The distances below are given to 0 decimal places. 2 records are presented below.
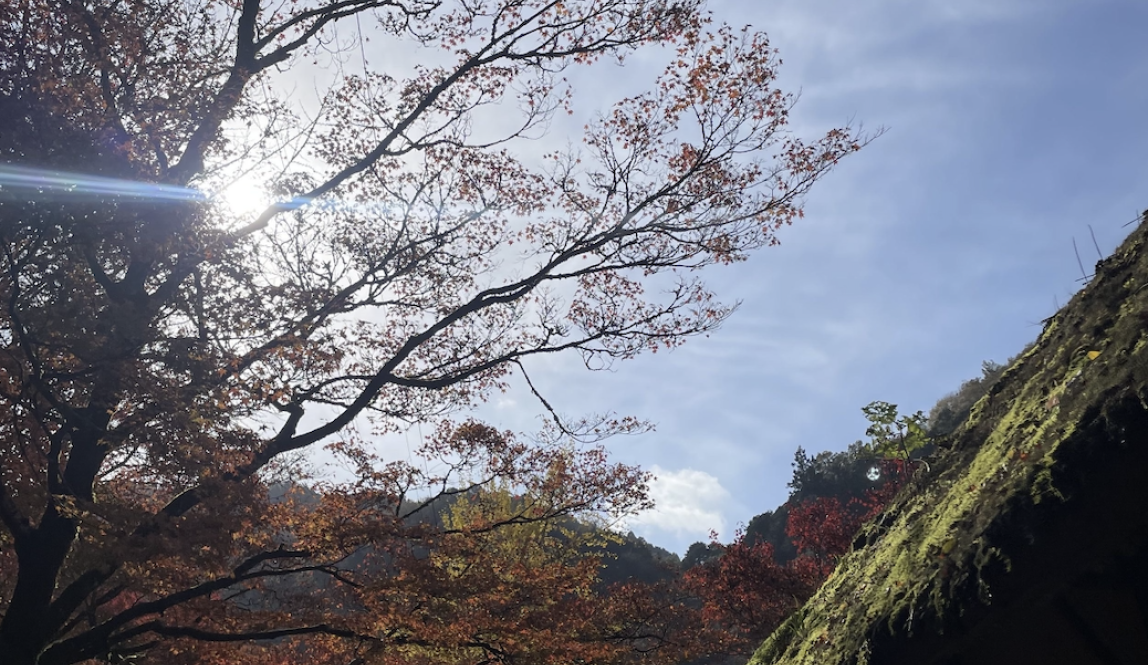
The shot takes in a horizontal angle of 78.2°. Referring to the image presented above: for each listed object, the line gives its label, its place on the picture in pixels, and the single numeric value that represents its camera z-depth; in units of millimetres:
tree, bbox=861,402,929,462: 15883
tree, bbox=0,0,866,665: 6105
